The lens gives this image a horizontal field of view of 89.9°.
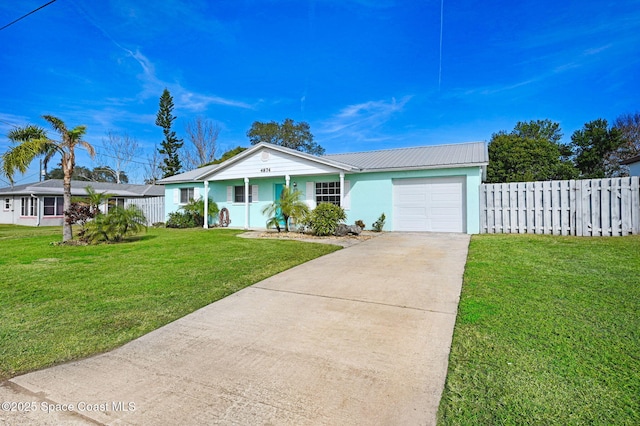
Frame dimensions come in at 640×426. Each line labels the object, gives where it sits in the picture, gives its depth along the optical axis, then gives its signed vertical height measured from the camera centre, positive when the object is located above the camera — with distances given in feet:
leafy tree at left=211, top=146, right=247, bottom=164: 109.14 +21.55
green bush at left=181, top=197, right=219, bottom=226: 57.82 +1.02
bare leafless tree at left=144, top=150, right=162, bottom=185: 128.47 +18.68
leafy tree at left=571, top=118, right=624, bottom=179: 89.61 +19.13
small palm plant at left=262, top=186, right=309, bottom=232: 41.19 +1.09
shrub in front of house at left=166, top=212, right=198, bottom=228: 58.08 -1.13
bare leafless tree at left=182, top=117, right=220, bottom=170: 118.62 +26.74
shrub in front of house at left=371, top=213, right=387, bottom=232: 43.93 -1.34
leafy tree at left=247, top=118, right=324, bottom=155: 126.52 +32.33
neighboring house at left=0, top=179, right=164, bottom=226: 68.32 +2.53
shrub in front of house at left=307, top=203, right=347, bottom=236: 38.91 -0.44
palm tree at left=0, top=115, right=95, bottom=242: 33.71 +7.64
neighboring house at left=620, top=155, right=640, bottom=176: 64.96 +10.36
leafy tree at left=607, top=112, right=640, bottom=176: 90.83 +21.45
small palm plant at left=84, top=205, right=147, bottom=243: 35.50 -1.11
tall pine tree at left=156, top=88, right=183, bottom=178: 109.70 +26.20
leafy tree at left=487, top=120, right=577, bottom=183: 85.15 +14.50
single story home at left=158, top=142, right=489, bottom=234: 40.75 +4.67
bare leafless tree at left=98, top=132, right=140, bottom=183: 123.95 +25.16
